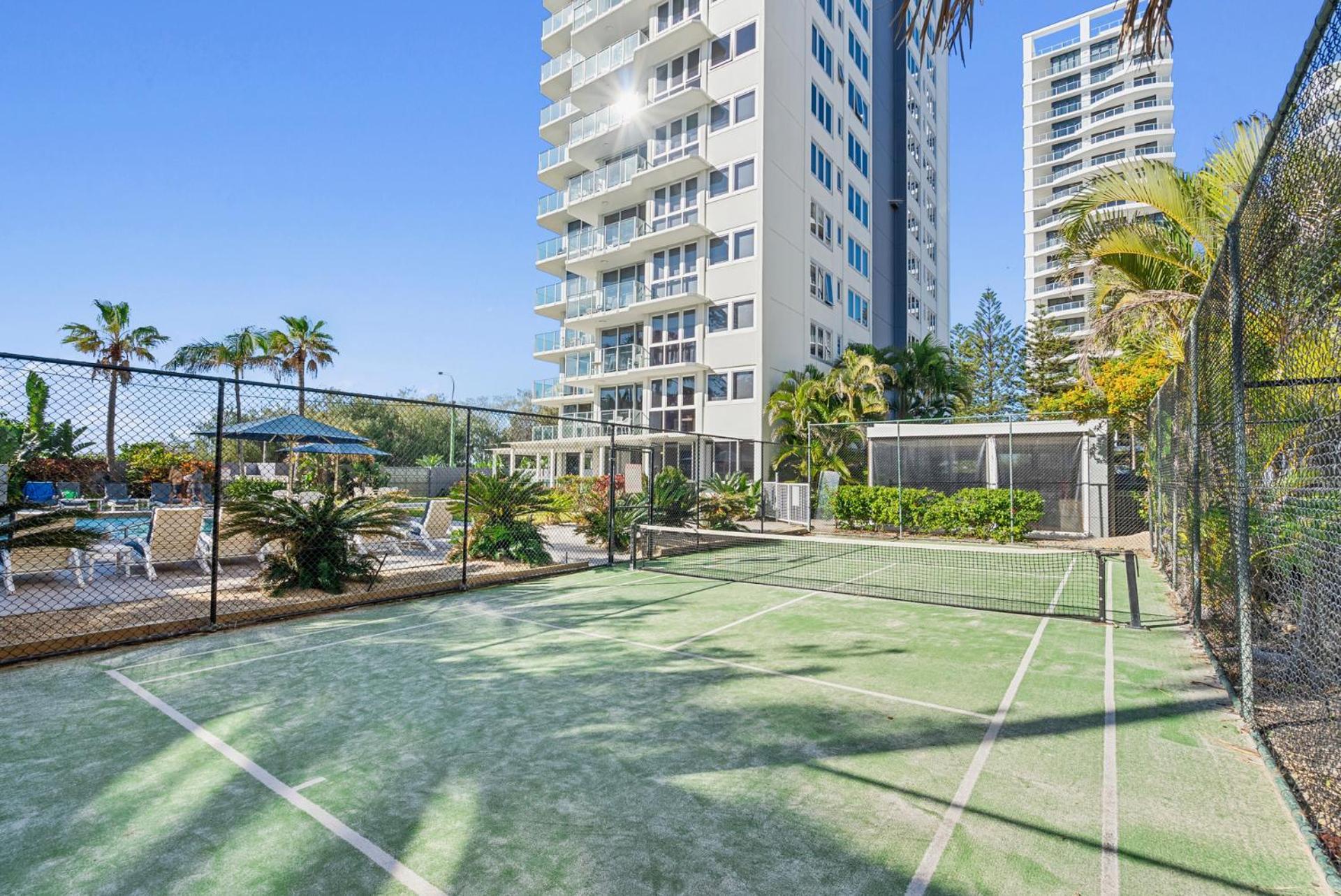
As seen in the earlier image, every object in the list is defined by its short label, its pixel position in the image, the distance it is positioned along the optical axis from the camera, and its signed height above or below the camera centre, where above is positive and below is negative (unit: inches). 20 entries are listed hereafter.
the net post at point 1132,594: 300.8 -62.5
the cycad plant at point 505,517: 501.7 -41.3
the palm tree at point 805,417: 956.6 +74.0
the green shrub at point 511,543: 499.2 -61.0
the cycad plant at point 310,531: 369.7 -38.9
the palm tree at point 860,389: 987.3 +115.9
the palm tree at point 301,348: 1465.3 +275.7
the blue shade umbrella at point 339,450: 573.3 +15.7
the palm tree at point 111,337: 1295.5 +266.4
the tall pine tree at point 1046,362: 1688.0 +270.4
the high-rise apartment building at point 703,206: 1103.6 +499.2
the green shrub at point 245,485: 585.8 -18.4
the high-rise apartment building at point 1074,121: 2679.6 +1512.9
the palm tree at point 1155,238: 339.6 +129.6
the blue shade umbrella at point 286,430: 507.8 +30.3
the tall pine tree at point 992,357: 1836.9 +303.0
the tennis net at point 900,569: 386.6 -83.3
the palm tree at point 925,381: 1274.6 +163.1
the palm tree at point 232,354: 1449.3 +258.8
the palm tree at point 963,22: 139.6 +98.8
